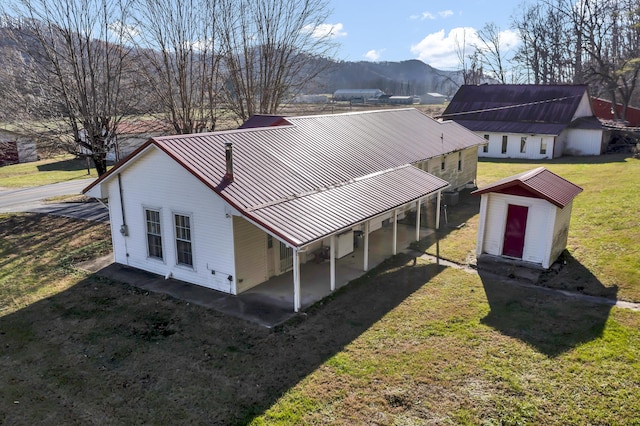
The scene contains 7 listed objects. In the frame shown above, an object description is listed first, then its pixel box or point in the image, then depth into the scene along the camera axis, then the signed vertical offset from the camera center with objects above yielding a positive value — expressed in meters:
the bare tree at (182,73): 27.95 +0.91
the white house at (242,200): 12.65 -3.26
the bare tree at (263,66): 33.00 +1.60
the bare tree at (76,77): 23.19 +0.53
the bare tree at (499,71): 67.81 +2.73
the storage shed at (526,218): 14.81 -4.07
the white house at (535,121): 37.81 -2.58
